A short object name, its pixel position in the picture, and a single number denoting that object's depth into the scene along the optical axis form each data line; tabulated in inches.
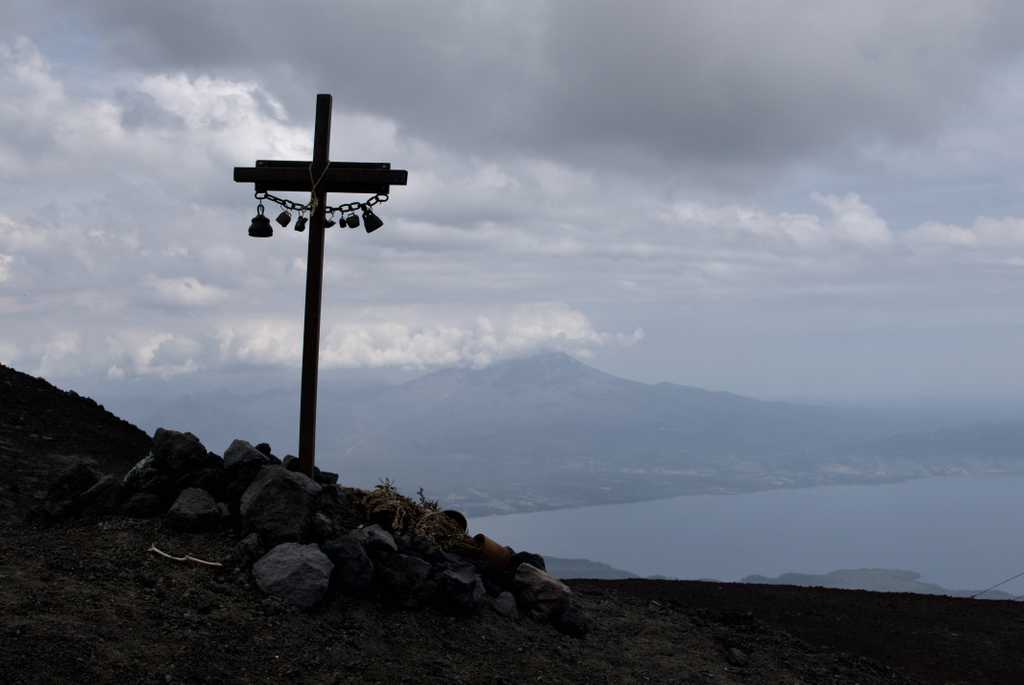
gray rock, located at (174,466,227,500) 471.2
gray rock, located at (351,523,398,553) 432.1
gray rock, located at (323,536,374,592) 409.7
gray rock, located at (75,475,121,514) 468.8
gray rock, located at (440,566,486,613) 429.4
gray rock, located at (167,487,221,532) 438.0
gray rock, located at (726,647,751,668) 489.5
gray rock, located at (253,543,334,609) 386.6
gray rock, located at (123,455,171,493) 472.4
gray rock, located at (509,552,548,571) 513.6
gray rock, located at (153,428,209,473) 475.5
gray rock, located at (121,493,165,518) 457.4
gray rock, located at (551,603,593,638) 479.3
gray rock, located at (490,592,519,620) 458.9
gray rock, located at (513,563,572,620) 482.6
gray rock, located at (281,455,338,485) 516.4
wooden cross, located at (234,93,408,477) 507.8
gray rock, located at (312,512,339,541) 434.0
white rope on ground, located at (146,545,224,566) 403.9
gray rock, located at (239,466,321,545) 424.8
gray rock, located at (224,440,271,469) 470.6
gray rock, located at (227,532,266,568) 407.8
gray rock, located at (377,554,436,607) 419.5
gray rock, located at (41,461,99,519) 473.1
